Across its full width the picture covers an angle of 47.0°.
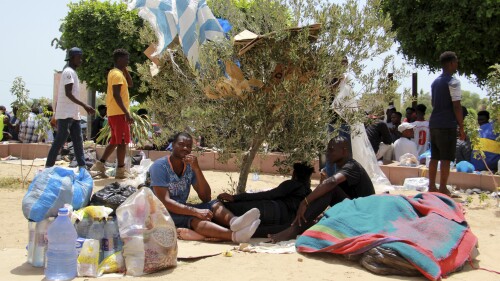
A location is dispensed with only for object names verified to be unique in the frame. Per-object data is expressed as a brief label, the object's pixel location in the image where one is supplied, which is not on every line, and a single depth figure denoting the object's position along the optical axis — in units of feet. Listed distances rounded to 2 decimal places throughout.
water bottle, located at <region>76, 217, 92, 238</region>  14.46
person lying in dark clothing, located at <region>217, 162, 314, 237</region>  17.63
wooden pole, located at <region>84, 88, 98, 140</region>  56.92
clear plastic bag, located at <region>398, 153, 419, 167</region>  30.60
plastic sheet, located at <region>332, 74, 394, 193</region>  27.12
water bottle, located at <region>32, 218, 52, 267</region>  14.05
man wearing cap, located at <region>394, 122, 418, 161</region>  32.86
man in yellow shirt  26.61
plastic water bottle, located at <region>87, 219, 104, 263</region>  14.32
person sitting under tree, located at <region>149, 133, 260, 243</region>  16.61
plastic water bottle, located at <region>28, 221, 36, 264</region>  14.21
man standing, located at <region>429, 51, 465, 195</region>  23.49
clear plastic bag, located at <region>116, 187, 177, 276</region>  13.74
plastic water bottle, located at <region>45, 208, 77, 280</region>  13.19
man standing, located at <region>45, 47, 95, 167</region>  24.84
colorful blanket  13.94
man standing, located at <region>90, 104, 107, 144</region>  40.65
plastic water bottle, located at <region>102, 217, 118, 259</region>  14.21
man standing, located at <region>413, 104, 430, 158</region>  37.18
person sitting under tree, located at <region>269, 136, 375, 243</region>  16.98
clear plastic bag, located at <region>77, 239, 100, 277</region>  13.58
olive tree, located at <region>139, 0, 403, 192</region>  17.79
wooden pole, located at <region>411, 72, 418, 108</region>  61.09
